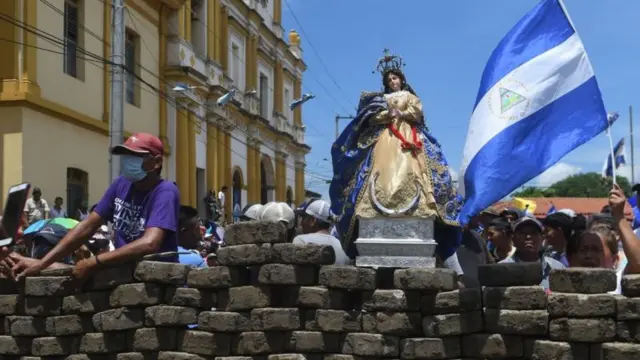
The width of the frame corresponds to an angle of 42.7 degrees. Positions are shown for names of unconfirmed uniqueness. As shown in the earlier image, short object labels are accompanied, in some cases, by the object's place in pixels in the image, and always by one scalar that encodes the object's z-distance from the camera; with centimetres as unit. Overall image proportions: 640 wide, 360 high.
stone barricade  390
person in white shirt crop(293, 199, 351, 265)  602
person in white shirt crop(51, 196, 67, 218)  1500
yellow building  1584
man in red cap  453
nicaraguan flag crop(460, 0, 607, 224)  517
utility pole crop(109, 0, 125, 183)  1300
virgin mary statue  552
